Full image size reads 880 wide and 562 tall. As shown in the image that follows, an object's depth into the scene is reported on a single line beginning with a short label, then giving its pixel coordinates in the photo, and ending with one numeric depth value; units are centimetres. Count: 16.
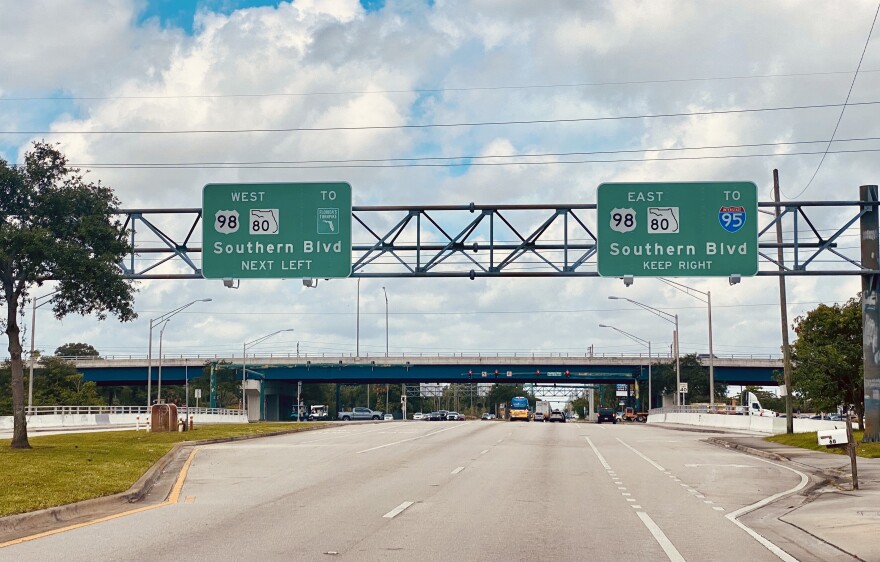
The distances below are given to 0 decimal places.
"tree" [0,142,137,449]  3116
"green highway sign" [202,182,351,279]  3244
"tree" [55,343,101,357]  16081
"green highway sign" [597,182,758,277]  3162
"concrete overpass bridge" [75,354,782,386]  11850
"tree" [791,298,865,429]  4116
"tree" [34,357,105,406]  10400
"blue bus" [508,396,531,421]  11581
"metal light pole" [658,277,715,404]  6525
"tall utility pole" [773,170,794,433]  4219
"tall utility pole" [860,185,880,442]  3288
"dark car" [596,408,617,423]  9800
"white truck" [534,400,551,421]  12794
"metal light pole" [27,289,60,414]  7034
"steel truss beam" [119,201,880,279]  3256
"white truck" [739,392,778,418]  8859
